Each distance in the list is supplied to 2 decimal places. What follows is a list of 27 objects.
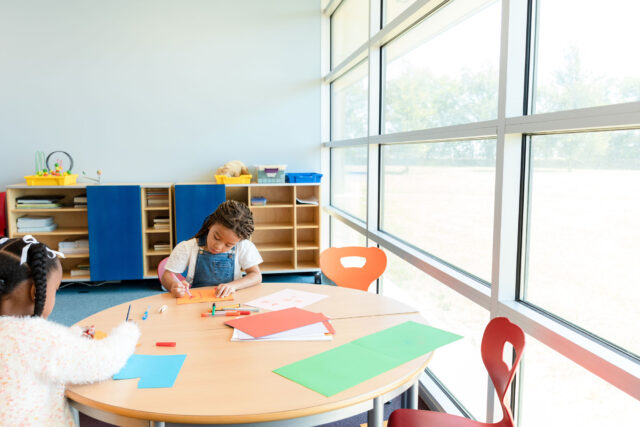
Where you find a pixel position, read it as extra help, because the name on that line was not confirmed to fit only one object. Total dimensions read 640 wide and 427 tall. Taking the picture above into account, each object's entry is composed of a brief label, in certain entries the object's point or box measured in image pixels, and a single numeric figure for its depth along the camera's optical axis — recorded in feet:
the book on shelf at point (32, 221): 15.48
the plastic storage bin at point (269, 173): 16.72
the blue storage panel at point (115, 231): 15.49
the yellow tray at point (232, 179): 16.35
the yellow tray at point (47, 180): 15.19
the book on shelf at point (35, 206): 15.31
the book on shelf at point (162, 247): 16.30
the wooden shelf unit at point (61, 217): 15.35
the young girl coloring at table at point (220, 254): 7.93
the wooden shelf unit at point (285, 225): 17.10
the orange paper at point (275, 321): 5.75
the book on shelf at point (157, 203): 16.16
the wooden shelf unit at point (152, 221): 15.97
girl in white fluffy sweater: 4.09
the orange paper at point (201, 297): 6.98
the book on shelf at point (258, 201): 16.66
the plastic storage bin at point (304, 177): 16.90
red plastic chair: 4.62
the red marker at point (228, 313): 6.35
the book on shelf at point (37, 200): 15.37
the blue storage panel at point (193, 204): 15.89
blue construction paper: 4.48
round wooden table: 4.02
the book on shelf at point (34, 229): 15.48
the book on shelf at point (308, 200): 16.97
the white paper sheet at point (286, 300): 6.77
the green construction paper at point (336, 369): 4.41
